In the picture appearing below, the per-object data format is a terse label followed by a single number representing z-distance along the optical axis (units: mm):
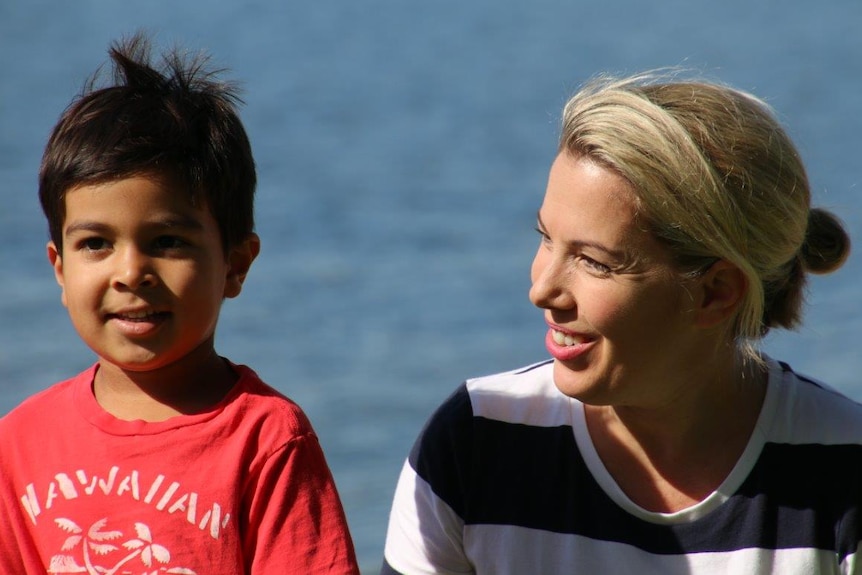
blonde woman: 4539
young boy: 4395
